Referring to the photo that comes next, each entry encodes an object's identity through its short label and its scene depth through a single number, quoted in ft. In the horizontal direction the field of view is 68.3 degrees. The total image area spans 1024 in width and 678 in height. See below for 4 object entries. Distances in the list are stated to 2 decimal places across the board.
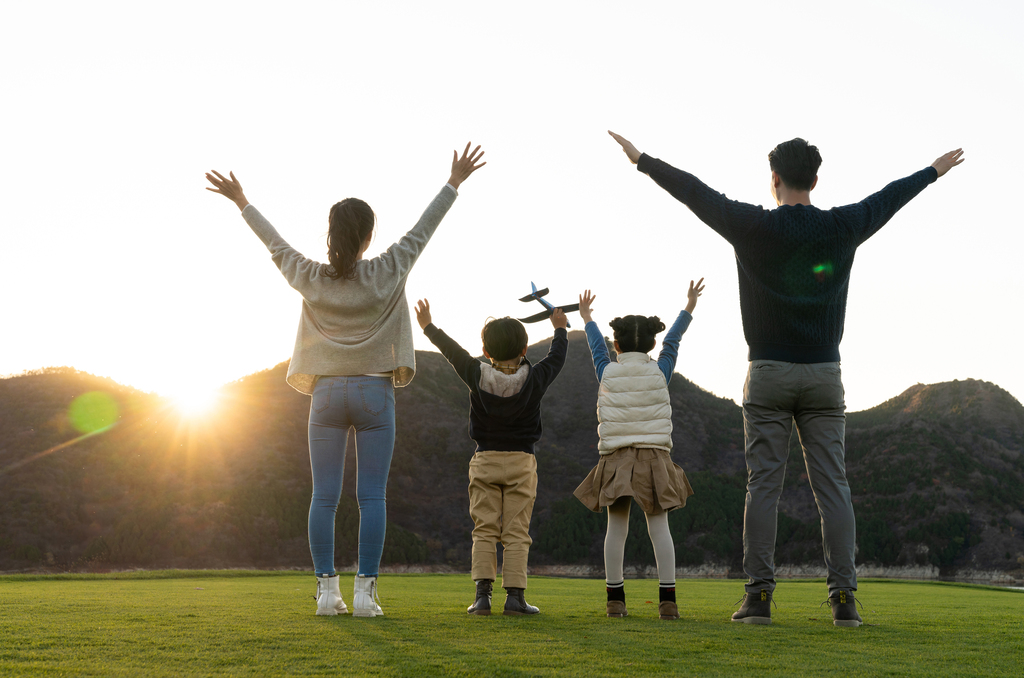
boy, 13.79
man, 12.44
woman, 12.51
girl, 13.42
